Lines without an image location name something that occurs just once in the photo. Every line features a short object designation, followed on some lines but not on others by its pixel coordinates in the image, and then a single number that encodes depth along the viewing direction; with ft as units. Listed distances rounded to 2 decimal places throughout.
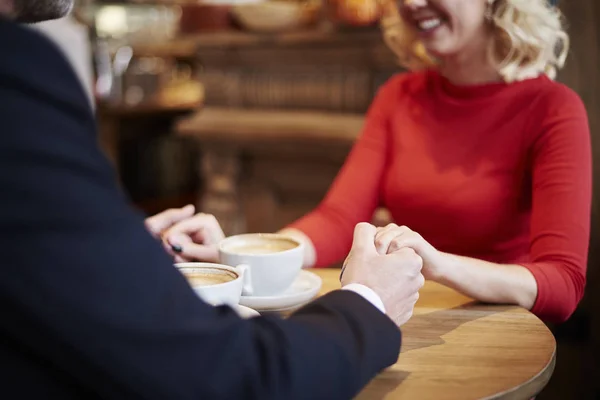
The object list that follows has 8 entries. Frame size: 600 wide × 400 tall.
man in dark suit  1.95
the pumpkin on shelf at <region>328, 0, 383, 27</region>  8.99
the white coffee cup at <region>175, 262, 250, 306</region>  3.10
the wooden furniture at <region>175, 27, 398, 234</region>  9.34
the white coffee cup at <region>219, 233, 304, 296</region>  3.58
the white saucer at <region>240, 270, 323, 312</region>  3.59
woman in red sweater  4.46
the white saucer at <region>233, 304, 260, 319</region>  3.04
